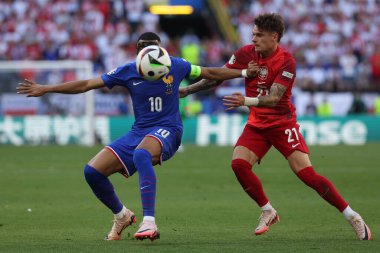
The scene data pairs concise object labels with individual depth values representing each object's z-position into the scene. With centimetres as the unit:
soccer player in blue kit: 1987
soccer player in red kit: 2050
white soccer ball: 1925
